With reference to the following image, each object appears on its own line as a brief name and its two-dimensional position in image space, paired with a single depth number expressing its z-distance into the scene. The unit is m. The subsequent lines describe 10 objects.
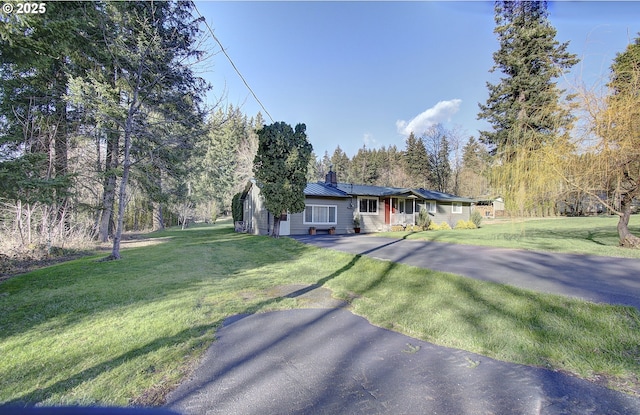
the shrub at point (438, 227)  22.06
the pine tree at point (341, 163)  64.88
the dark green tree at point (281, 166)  15.31
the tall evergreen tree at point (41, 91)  5.62
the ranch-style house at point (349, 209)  19.11
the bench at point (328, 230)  19.42
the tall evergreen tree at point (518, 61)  23.05
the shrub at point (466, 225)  22.92
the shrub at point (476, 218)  23.55
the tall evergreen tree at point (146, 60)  10.02
